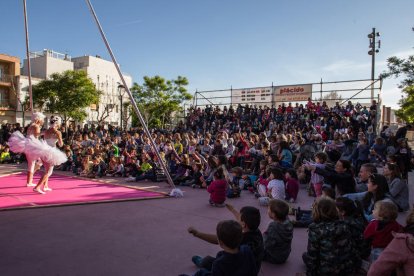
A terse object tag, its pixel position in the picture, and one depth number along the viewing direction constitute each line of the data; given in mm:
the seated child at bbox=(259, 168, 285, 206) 6941
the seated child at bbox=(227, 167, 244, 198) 8406
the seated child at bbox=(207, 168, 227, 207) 7355
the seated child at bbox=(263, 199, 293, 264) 3949
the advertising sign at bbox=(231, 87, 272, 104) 21344
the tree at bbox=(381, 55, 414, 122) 10766
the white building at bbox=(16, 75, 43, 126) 35125
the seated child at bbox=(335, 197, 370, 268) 3795
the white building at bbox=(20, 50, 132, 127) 40094
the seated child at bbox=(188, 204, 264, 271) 3344
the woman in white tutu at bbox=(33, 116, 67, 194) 7848
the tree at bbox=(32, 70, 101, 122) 31734
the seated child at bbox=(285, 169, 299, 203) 7762
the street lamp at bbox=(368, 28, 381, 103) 20078
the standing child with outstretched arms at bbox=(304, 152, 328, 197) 6719
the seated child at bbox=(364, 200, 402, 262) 3465
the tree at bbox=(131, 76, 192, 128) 38031
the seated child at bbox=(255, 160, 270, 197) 7874
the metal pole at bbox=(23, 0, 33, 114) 8586
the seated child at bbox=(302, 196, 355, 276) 3338
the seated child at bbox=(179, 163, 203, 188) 10102
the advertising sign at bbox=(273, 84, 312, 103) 19938
